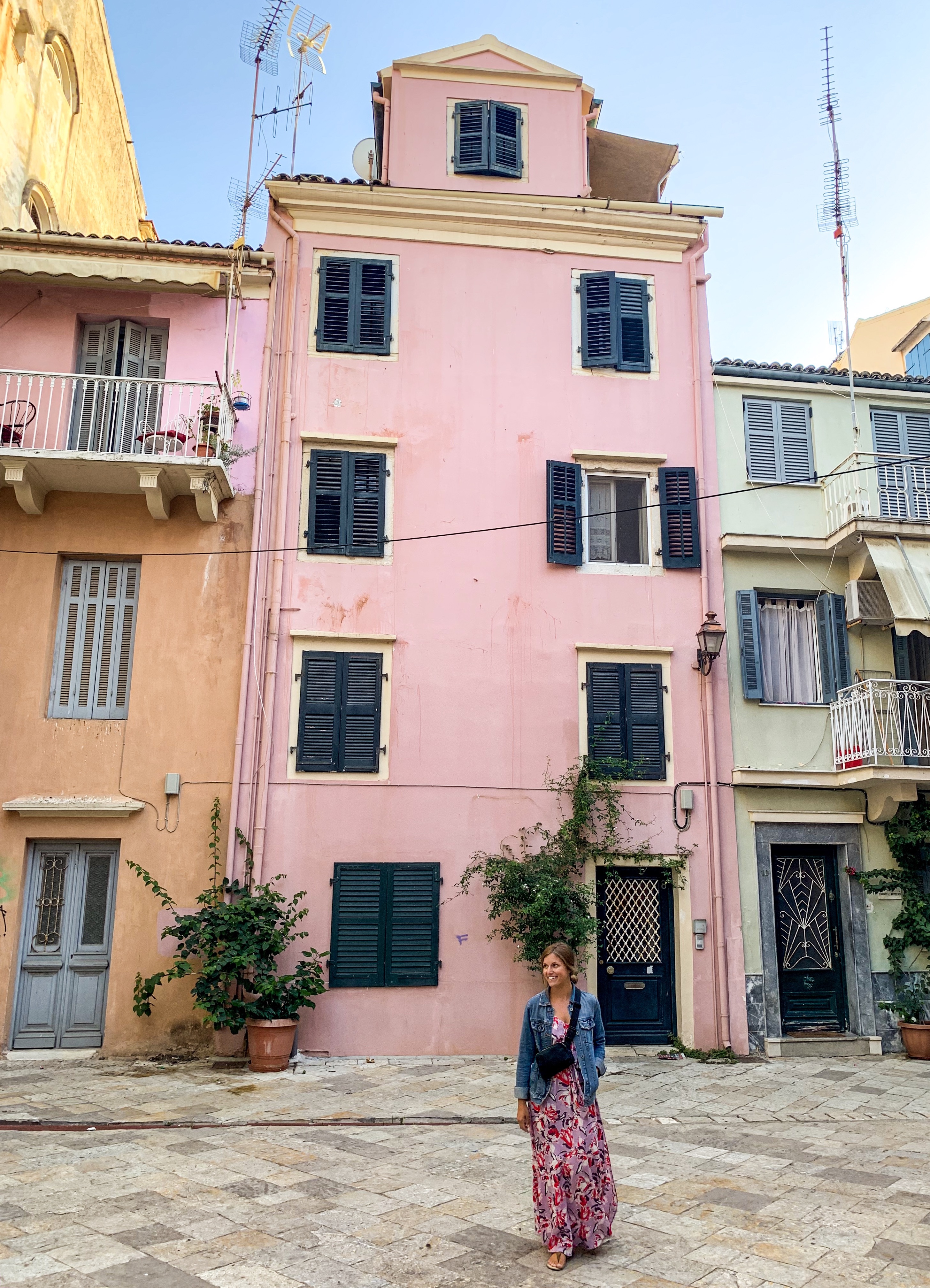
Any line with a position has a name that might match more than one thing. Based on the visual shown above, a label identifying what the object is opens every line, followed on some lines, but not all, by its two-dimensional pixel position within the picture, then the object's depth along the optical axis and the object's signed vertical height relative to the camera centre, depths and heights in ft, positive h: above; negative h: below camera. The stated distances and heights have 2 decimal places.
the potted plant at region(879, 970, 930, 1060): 38.24 -3.39
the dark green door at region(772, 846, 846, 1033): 40.27 -0.83
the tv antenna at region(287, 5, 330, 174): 48.44 +40.72
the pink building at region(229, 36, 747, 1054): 38.37 +14.27
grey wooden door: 36.09 -1.15
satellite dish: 51.52 +37.66
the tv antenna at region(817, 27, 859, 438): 44.86 +31.05
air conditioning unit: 42.39 +12.90
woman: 17.26 -3.49
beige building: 46.80 +40.61
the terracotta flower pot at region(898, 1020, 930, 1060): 38.14 -4.40
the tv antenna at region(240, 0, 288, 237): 47.80 +40.40
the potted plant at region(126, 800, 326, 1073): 33.88 -1.88
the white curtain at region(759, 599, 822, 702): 42.83 +11.19
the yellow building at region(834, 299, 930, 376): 64.69 +41.21
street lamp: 40.70 +10.94
